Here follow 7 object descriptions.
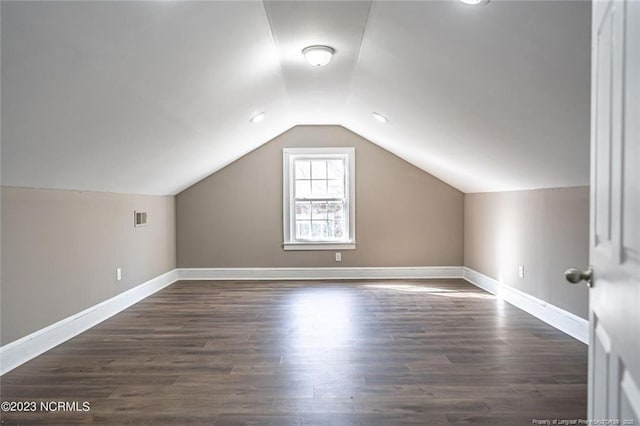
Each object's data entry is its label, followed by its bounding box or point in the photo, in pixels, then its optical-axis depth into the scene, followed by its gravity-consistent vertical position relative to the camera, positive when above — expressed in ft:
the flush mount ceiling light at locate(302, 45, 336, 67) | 10.59 +3.76
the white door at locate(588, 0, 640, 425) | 2.79 -0.07
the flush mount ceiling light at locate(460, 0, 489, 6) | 6.86 +3.22
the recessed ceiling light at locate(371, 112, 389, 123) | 15.41 +3.16
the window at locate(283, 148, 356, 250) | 21.07 +0.37
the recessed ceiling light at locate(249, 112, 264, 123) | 15.60 +3.22
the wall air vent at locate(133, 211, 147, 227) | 16.28 -0.46
